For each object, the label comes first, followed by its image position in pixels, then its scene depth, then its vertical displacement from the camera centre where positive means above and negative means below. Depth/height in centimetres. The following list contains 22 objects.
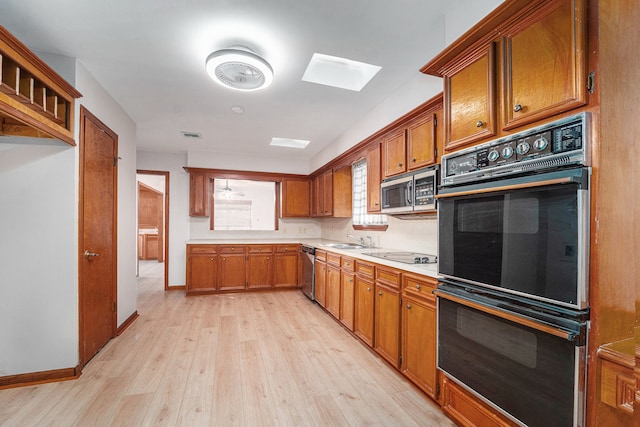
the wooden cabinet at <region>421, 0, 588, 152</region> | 115 +68
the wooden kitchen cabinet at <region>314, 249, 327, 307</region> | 395 -90
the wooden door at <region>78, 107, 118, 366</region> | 244 -22
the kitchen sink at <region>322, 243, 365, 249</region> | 402 -47
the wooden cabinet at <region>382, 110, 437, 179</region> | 238 +61
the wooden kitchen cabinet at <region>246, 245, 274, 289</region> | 507 -95
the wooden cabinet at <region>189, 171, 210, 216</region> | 527 +34
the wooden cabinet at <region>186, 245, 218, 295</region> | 482 -95
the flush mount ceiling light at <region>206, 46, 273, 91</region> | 215 +112
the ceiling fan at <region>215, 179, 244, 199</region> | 835 +58
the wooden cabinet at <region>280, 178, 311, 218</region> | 571 +28
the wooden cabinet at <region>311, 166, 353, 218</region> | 459 +31
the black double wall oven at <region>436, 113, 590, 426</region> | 111 -27
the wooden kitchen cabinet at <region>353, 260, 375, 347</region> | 272 -88
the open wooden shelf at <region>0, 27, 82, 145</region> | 168 +79
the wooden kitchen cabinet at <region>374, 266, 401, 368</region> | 233 -85
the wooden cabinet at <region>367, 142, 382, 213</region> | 318 +38
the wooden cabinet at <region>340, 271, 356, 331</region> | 311 -94
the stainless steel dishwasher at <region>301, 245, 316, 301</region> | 435 -91
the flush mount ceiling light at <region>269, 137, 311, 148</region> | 486 +119
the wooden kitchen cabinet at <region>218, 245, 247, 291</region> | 495 -95
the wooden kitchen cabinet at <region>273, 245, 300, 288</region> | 519 -97
